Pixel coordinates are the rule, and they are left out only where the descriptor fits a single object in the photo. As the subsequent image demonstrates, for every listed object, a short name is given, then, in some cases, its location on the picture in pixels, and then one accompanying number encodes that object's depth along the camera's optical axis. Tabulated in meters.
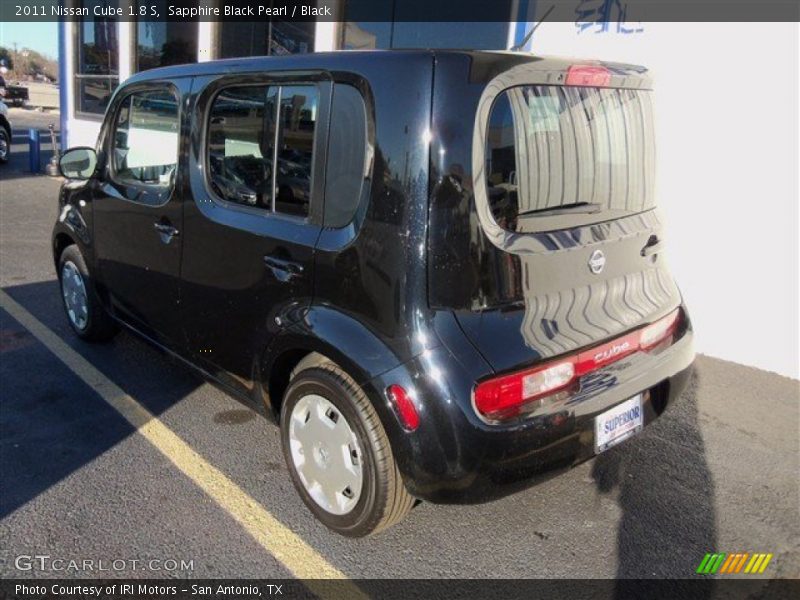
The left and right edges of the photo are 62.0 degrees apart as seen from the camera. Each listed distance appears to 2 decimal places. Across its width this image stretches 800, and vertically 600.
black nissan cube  2.24
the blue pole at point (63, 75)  13.98
